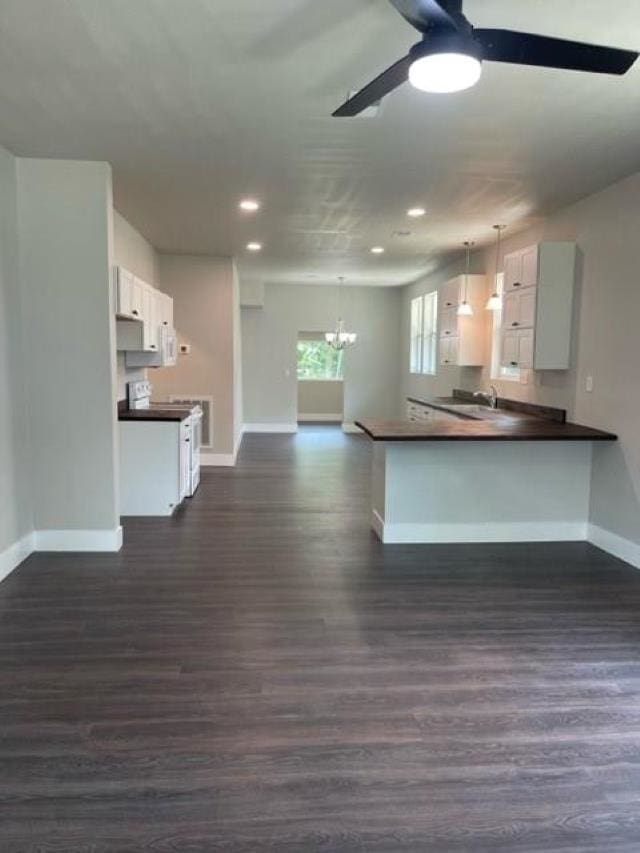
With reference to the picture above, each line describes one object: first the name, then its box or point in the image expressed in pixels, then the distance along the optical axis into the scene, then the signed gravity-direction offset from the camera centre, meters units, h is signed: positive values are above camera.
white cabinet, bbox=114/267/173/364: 4.39 +0.38
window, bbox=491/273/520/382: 6.29 +0.16
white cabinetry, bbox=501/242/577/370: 4.80 +0.51
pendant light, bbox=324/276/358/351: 10.64 +0.43
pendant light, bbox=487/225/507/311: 5.57 +0.59
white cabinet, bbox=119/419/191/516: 5.14 -0.97
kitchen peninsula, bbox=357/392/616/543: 4.51 -0.96
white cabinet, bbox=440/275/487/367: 6.70 +0.46
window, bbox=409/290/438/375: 9.03 +0.48
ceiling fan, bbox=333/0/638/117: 1.80 +1.01
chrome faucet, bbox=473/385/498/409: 6.34 -0.35
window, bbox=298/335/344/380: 13.02 +0.00
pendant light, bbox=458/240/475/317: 6.38 +0.60
